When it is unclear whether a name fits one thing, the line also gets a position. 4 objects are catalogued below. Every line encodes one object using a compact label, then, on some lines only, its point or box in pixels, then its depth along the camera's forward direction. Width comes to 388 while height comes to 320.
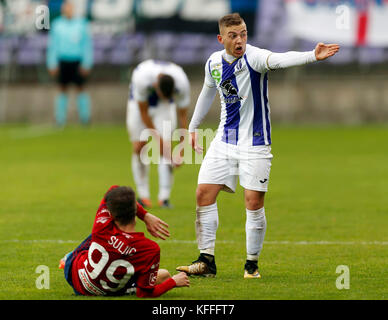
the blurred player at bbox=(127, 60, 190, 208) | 24.83
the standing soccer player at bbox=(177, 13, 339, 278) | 15.28
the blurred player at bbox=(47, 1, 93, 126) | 49.44
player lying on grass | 13.07
